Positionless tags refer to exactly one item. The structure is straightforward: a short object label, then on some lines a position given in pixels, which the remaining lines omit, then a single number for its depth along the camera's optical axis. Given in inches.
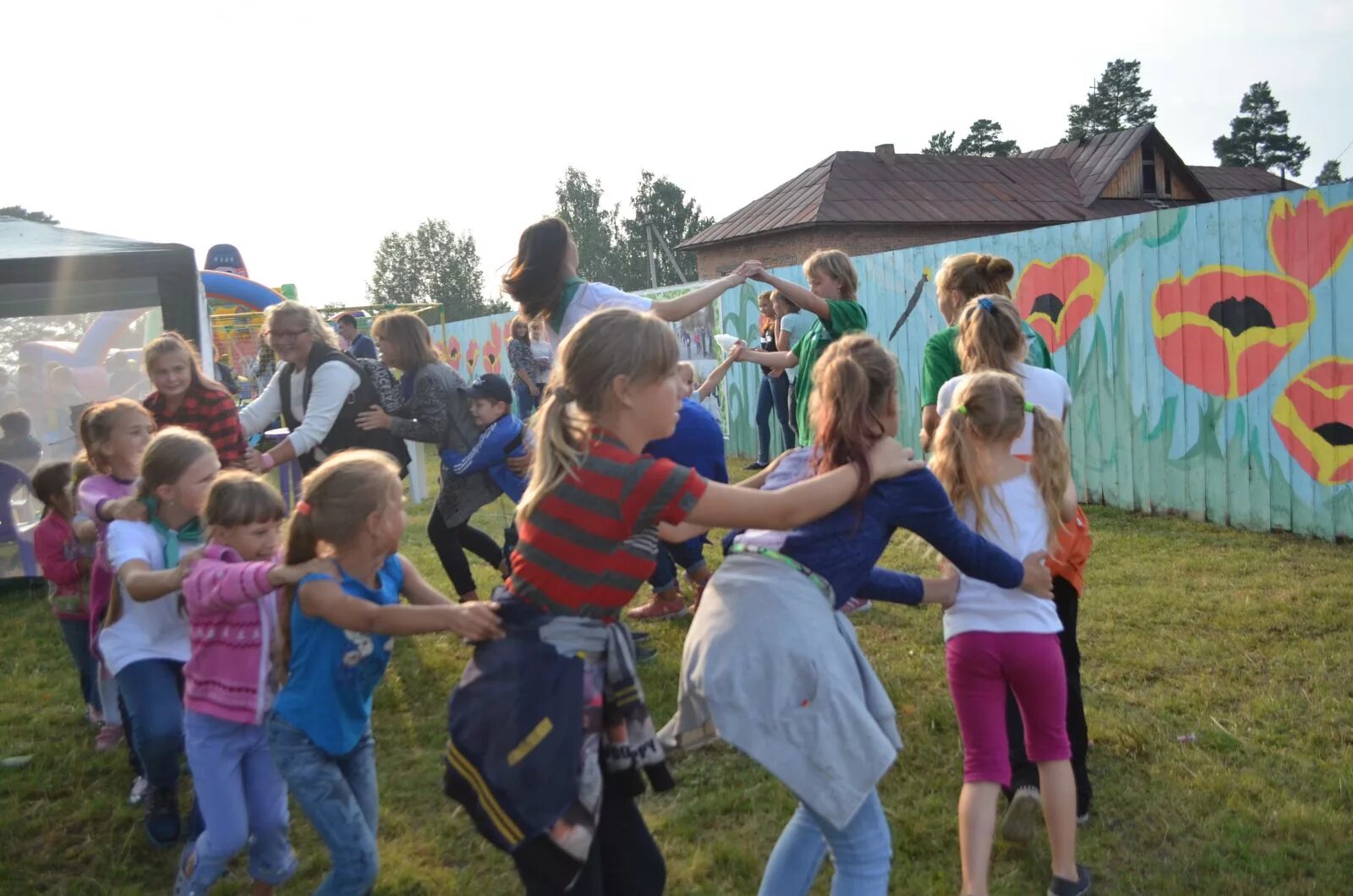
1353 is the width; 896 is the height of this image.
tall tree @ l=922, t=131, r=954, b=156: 2888.8
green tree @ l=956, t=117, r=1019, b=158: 2778.1
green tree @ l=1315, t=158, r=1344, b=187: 2645.9
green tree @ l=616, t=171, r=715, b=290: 2778.1
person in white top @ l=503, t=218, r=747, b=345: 148.2
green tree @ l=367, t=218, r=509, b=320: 3196.4
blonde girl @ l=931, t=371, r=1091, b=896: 112.6
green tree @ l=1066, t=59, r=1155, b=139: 2910.9
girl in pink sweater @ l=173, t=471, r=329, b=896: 115.4
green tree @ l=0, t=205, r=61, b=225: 2209.6
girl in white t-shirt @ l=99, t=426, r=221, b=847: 131.6
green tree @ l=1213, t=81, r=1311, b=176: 2778.1
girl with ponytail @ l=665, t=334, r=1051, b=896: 87.4
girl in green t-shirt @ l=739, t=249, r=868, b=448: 179.7
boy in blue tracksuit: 222.2
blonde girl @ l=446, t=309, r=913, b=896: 81.3
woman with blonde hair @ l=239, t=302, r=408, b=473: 220.2
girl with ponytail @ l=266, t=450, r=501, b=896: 102.6
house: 1395.2
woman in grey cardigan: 229.0
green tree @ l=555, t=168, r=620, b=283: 2765.7
